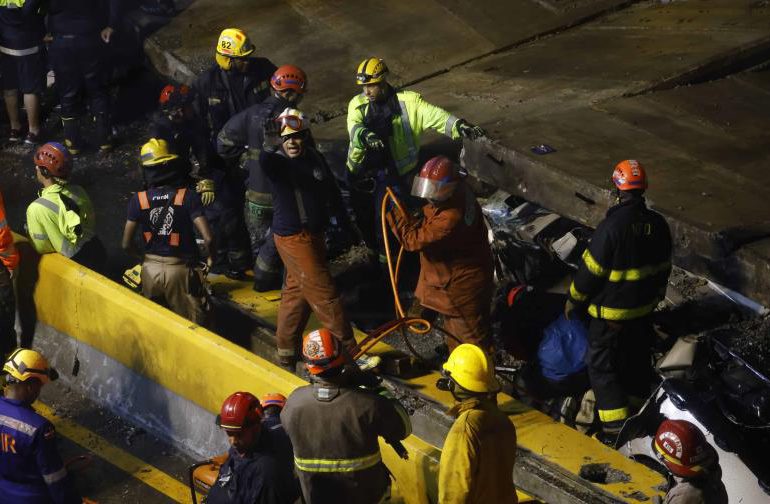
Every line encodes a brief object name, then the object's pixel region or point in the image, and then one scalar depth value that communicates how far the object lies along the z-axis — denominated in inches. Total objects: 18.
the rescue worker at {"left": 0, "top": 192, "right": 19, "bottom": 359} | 717.3
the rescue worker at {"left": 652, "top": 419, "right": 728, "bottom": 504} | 491.5
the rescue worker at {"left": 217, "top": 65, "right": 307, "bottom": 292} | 755.4
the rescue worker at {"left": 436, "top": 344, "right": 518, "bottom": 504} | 487.5
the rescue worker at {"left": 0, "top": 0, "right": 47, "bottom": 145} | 981.2
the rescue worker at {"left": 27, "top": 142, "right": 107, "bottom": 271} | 721.6
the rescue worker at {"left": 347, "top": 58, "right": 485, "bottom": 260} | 749.9
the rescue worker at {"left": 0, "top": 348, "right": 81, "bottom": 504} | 536.1
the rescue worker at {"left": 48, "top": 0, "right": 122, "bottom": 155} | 979.9
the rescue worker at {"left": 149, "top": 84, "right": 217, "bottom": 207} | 816.3
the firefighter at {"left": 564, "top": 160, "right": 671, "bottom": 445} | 617.3
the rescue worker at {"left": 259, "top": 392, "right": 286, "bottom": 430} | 544.4
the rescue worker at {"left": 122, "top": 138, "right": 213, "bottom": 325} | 701.3
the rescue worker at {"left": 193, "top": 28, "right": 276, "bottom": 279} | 811.4
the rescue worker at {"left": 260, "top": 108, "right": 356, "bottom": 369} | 653.9
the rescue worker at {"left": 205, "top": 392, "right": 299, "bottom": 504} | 507.2
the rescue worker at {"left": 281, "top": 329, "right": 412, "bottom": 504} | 511.8
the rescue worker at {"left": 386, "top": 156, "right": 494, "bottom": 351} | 630.5
